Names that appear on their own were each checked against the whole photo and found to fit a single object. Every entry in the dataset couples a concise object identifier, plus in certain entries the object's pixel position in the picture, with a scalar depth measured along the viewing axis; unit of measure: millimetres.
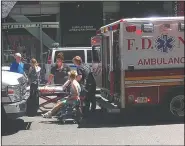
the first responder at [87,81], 9969
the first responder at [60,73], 10820
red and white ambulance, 8617
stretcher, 10266
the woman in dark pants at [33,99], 10250
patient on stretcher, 9227
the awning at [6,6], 16698
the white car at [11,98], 8031
